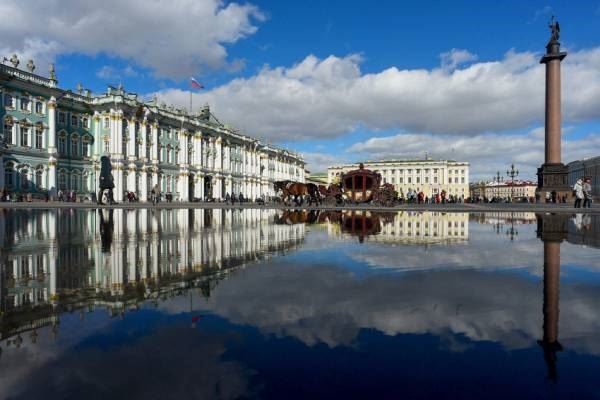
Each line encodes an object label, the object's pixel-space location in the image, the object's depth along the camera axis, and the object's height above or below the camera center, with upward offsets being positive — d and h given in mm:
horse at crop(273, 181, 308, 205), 38250 +628
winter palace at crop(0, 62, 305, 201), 43344 +7258
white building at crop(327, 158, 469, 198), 141875 +7321
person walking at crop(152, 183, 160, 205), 41172 +50
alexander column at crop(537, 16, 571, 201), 38000 +5981
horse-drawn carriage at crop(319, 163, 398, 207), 31428 +461
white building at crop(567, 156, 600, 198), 118800 +8085
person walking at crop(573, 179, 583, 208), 24188 +219
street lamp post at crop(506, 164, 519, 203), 69188 +3960
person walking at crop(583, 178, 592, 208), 24141 +278
